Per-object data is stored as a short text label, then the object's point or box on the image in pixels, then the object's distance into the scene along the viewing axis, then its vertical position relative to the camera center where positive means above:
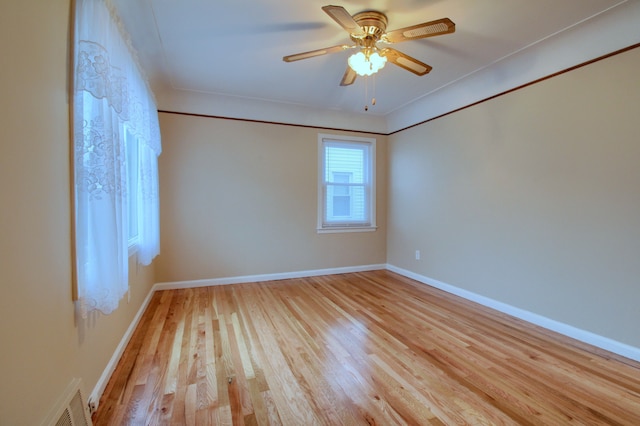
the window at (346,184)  4.52 +0.34
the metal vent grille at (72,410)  1.11 -0.82
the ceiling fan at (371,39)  2.00 +1.18
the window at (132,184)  2.58 +0.19
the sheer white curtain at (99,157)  1.42 +0.25
